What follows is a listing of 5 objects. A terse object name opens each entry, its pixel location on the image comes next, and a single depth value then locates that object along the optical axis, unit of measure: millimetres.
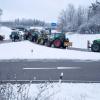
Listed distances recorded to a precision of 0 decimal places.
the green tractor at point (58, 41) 31936
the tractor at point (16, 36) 47888
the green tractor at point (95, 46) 29111
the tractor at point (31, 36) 43831
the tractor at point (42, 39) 37469
